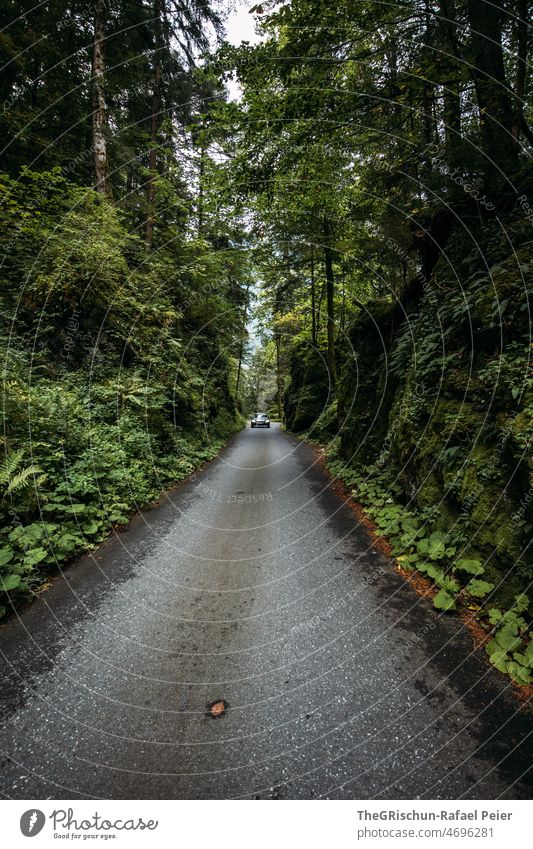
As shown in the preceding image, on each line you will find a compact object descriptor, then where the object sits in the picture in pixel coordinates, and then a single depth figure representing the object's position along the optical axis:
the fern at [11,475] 4.07
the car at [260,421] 31.19
